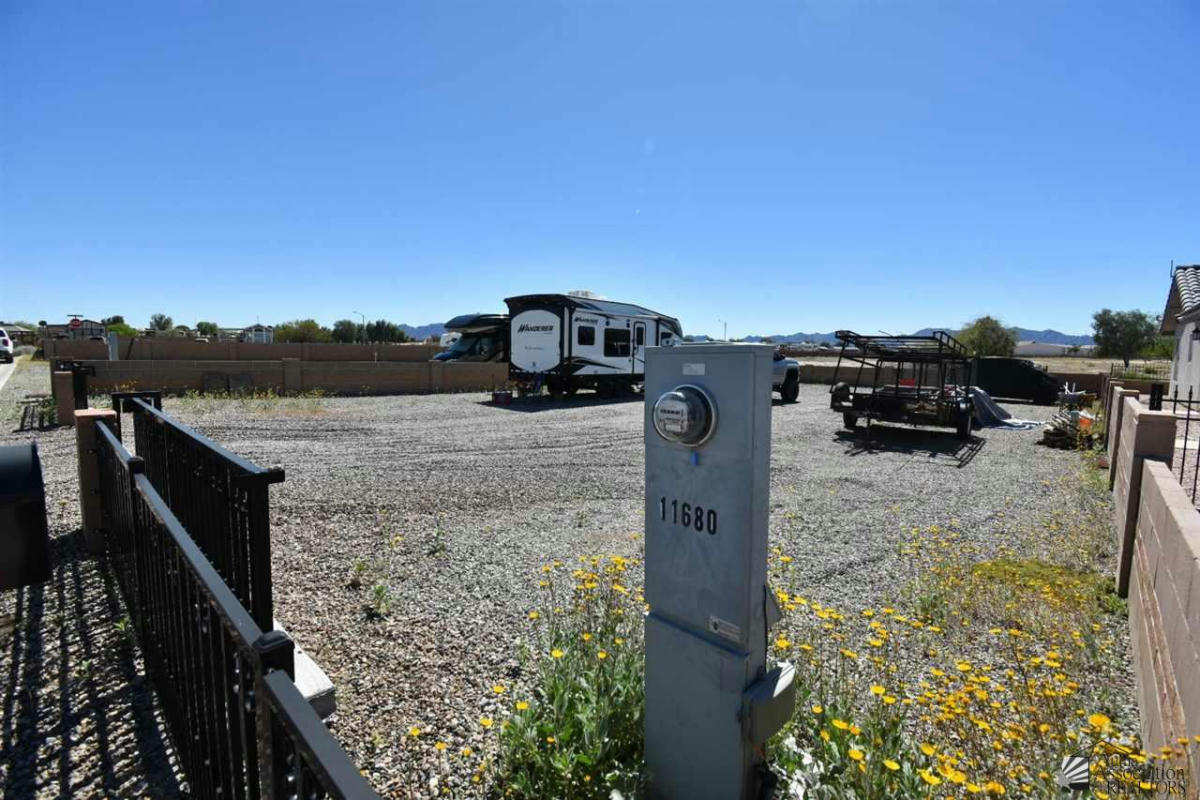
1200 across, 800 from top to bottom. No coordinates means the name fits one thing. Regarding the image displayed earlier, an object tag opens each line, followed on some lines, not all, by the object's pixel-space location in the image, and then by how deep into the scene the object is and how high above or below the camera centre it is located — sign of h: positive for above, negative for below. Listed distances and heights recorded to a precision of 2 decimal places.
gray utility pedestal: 2.07 -0.72
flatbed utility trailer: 12.05 -0.60
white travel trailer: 19.02 +0.52
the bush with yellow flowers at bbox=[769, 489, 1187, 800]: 2.36 -1.65
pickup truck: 21.11 -0.58
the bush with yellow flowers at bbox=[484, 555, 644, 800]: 2.39 -1.49
